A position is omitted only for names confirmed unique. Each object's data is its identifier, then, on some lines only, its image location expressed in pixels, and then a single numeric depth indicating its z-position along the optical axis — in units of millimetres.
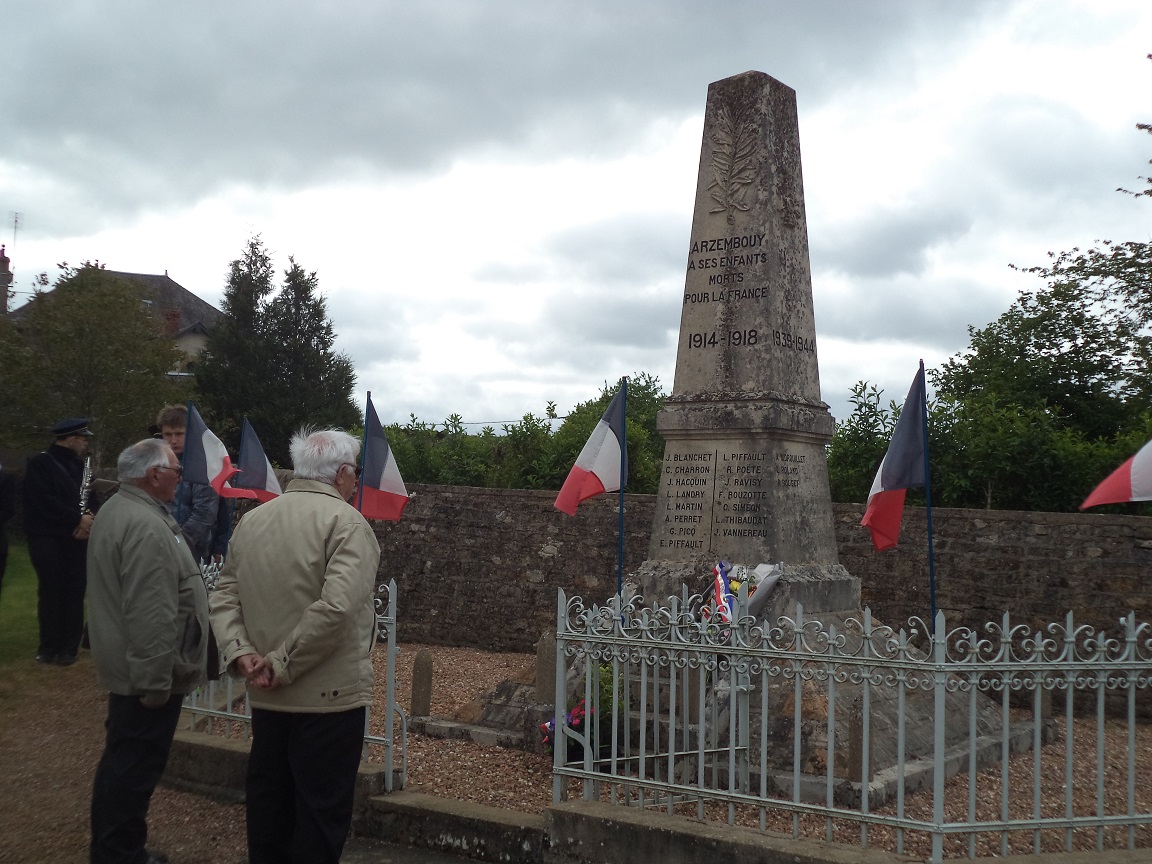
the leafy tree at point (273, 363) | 37250
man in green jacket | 4066
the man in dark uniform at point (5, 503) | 7758
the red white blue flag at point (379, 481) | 7590
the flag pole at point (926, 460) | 6578
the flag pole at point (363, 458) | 7400
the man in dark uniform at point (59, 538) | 8000
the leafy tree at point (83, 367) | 19266
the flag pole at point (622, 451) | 6520
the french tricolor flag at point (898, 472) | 6688
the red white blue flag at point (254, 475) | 8008
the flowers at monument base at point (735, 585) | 6113
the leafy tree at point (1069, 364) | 17672
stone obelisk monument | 7082
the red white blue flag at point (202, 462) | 7449
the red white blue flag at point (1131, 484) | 4457
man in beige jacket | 3619
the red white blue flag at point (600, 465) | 6812
